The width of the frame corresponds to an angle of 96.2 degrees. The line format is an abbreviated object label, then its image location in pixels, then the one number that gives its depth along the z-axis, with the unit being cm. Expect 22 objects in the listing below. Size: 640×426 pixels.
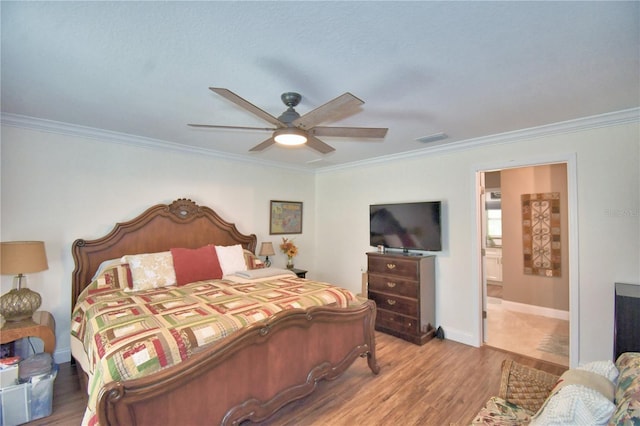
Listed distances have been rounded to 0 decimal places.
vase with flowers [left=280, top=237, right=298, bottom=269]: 497
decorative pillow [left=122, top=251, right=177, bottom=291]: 305
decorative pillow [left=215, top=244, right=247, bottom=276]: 370
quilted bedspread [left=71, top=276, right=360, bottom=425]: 160
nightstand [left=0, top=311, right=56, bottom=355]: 238
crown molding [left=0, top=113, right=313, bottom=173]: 286
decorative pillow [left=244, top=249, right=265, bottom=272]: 399
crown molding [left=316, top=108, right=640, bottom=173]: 265
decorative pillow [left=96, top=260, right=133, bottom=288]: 291
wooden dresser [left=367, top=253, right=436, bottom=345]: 360
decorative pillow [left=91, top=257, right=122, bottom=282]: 305
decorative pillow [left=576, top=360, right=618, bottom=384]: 135
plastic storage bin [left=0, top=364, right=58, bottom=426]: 211
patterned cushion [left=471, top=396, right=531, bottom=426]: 146
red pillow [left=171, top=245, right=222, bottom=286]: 330
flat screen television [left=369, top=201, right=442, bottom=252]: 380
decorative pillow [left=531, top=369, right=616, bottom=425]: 103
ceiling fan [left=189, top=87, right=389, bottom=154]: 173
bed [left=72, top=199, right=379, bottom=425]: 153
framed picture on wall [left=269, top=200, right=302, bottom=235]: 499
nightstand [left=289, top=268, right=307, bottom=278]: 477
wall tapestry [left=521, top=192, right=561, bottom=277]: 451
